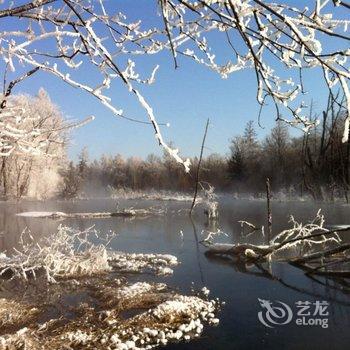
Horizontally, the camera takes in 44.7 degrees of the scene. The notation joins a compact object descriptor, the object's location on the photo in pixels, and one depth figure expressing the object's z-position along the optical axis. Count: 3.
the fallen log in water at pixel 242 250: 10.80
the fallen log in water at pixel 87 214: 22.20
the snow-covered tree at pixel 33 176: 34.97
